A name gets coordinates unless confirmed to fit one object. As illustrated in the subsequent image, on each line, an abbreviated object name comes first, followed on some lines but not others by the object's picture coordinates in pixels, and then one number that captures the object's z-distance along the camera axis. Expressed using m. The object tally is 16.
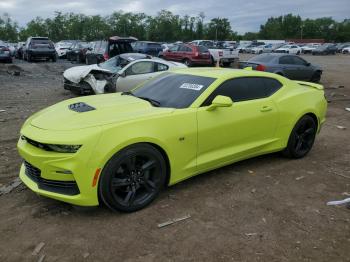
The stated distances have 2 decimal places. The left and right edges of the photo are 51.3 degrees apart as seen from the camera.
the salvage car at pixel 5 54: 22.77
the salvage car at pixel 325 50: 51.06
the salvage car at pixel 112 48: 16.97
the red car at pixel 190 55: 20.25
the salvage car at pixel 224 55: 22.34
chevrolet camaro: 3.62
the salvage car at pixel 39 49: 25.22
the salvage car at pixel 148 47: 26.20
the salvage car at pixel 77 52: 25.97
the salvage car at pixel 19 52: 29.28
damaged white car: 10.59
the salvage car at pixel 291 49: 46.34
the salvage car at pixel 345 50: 55.77
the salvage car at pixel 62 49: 31.30
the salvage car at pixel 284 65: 14.09
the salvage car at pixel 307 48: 55.01
